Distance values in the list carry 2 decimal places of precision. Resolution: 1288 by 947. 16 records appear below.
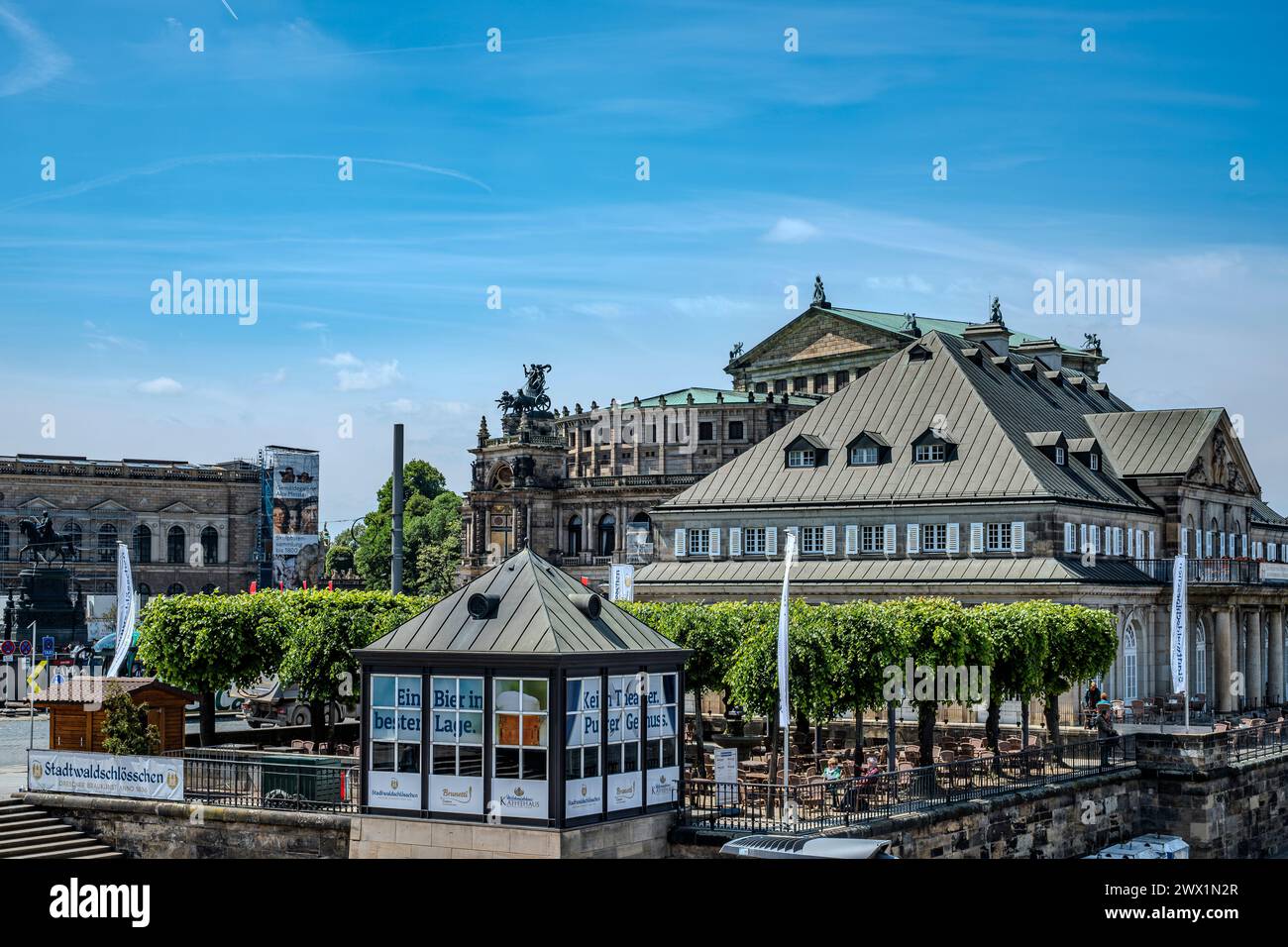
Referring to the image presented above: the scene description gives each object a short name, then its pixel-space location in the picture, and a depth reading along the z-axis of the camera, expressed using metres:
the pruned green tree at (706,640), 48.75
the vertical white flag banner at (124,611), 49.48
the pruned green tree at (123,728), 40.53
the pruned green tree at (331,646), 48.09
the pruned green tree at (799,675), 43.12
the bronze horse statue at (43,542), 91.03
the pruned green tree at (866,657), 43.53
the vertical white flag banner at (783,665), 36.72
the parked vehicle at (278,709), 56.75
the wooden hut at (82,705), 41.25
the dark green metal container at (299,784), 37.25
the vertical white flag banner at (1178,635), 54.69
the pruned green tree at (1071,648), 49.03
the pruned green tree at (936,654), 44.47
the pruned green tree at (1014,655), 47.06
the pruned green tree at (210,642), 50.38
